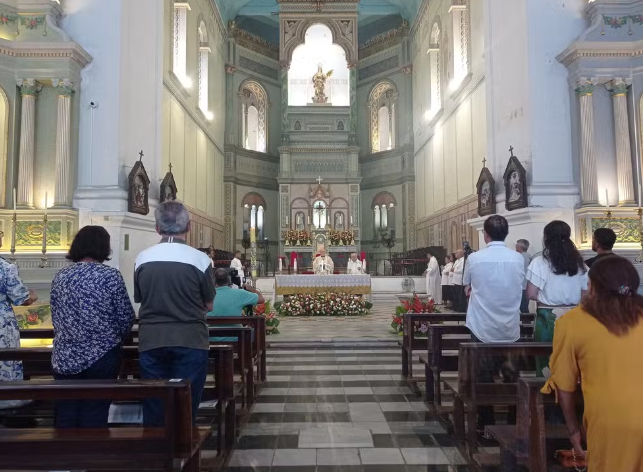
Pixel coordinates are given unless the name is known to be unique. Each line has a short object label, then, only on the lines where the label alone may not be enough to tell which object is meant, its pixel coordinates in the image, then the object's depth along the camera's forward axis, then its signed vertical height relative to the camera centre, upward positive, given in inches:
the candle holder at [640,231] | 359.3 +28.7
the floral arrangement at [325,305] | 531.8 -28.8
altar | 549.0 -8.2
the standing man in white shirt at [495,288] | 160.4 -4.1
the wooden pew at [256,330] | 217.0 -24.7
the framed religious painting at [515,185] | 416.2 +71.9
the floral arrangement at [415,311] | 314.5 -24.0
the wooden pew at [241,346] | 191.8 -25.7
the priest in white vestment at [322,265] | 585.6 +13.1
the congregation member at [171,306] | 121.1 -6.4
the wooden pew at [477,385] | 144.7 -31.7
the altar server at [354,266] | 605.0 +11.6
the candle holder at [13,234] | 356.3 +31.9
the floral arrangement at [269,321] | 379.9 -32.4
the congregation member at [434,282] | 594.9 -7.7
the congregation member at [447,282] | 547.4 -7.5
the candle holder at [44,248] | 359.9 +21.8
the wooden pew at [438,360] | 197.0 -32.0
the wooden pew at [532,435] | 102.0 -32.6
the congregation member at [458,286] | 489.4 -11.1
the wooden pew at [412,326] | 245.8 -23.8
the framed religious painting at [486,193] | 470.9 +74.0
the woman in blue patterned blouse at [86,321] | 120.7 -9.5
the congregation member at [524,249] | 312.3 +14.7
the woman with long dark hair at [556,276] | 153.1 -0.8
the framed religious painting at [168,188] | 514.3 +90.8
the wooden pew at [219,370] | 150.4 -28.3
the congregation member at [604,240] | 168.1 +10.5
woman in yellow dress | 75.7 -13.4
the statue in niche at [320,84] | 1071.6 +390.2
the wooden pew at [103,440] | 96.7 -29.9
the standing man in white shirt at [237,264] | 568.1 +15.0
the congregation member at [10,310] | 147.3 -8.3
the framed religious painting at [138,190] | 440.1 +75.8
